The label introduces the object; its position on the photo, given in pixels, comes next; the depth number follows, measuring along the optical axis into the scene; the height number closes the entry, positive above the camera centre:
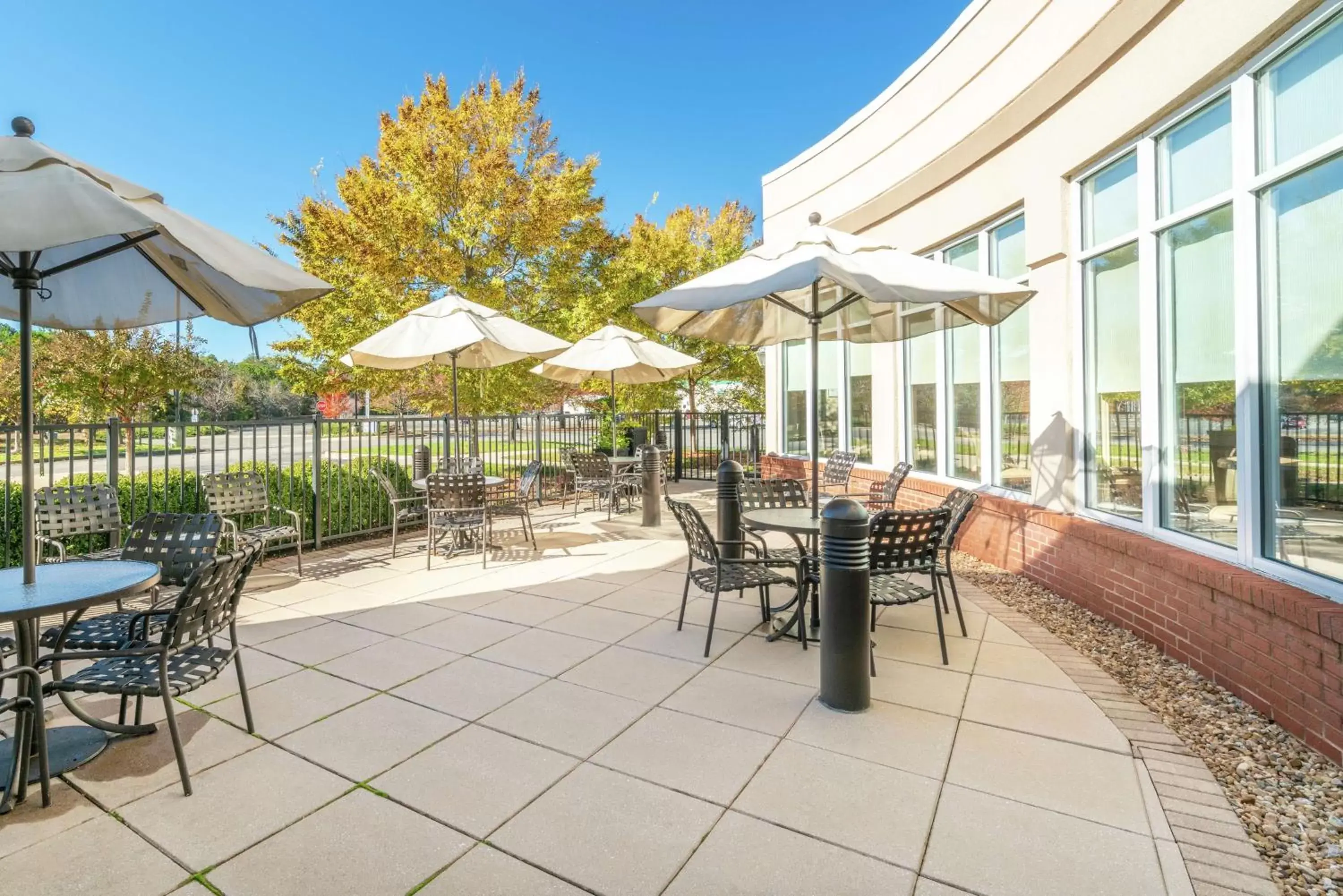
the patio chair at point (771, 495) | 5.38 -0.41
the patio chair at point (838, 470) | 8.19 -0.32
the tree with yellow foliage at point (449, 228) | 10.02 +3.57
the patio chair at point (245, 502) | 5.84 -0.45
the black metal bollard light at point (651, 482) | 8.74 -0.47
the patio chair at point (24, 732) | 2.47 -1.09
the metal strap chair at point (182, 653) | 2.55 -0.84
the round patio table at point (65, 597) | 2.50 -0.57
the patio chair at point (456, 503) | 6.45 -0.54
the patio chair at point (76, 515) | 4.83 -0.47
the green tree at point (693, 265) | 14.88 +4.46
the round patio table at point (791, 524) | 4.19 -0.52
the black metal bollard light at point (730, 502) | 5.26 -0.45
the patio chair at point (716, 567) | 4.04 -0.80
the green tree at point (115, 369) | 9.75 +1.31
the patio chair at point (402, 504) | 6.75 -0.70
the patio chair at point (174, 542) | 3.80 -0.52
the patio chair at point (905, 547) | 3.78 -0.62
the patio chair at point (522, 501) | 7.10 -0.58
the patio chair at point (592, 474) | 9.28 -0.37
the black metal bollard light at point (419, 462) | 8.70 -0.16
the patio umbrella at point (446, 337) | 6.25 +1.15
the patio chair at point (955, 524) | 4.24 -0.54
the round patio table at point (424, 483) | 6.99 -0.36
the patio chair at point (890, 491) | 6.34 -0.47
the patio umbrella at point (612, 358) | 8.50 +1.23
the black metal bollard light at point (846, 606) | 3.21 -0.80
